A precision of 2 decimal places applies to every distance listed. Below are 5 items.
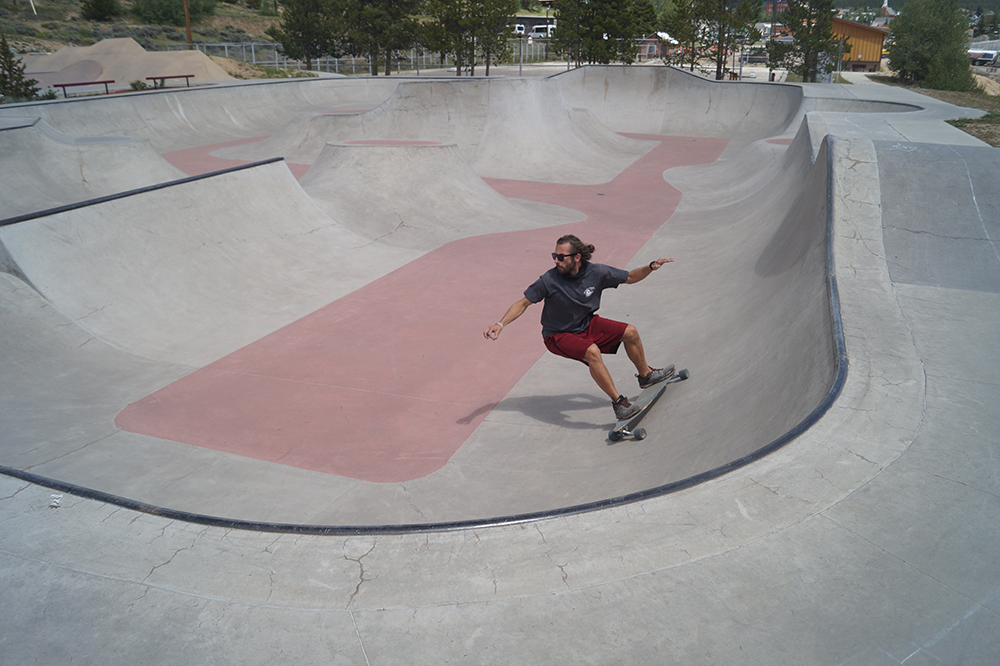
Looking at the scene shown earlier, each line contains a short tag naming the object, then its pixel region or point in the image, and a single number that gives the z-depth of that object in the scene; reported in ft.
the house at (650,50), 251.80
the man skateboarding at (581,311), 15.15
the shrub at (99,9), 173.99
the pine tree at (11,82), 70.59
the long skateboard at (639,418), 16.01
